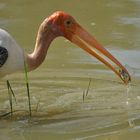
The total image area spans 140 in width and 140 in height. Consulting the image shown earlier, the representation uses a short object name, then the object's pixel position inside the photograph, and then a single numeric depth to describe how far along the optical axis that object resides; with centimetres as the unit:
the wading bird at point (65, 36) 1678
